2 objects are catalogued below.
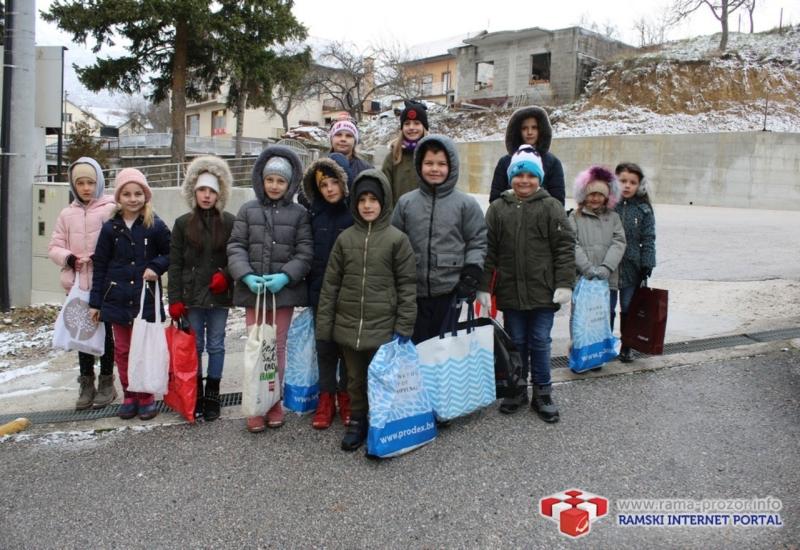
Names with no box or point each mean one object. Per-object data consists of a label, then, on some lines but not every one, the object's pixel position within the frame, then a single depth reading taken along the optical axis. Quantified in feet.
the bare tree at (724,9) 89.20
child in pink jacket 13.07
